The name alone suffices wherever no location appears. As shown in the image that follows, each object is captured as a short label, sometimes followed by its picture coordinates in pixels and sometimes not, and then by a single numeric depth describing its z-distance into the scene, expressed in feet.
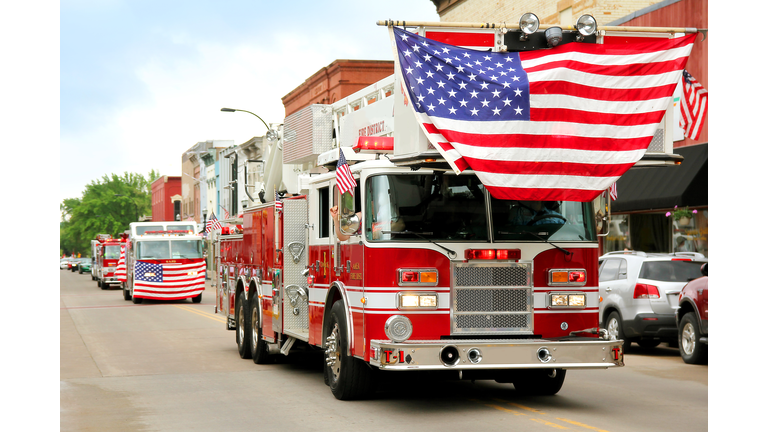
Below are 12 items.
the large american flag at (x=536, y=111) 28.66
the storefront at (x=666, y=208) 72.28
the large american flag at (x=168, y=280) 111.65
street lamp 50.37
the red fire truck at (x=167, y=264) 111.75
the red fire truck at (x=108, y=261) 166.30
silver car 50.62
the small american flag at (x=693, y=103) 34.40
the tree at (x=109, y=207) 408.26
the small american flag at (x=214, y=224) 60.90
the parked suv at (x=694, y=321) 45.03
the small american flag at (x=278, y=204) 41.09
